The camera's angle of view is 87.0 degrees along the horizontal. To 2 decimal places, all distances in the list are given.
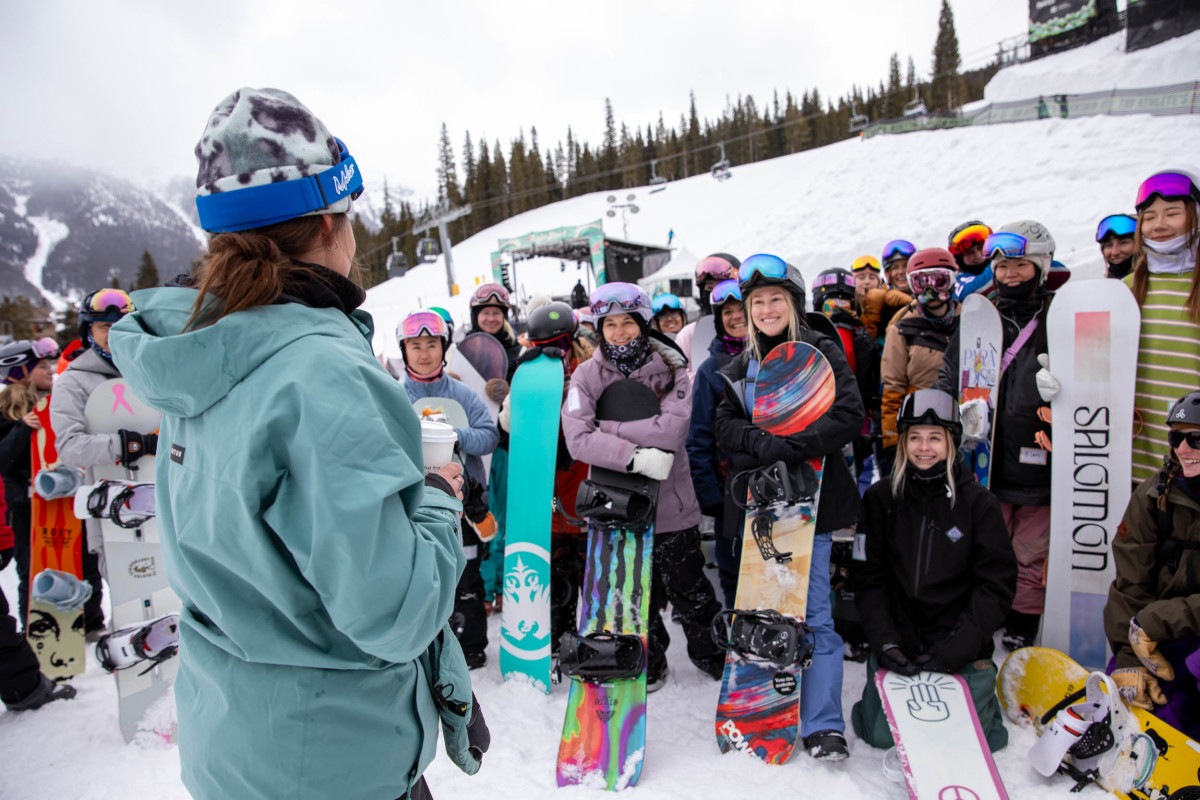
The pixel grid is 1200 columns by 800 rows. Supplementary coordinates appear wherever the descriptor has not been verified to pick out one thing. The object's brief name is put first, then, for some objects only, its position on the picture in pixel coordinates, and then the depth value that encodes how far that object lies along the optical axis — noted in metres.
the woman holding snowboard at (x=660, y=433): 3.05
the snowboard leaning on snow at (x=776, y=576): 2.59
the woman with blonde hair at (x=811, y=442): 2.63
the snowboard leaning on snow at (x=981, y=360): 3.36
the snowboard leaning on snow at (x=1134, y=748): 2.11
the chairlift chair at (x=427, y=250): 27.70
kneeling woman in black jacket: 2.56
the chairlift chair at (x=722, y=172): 46.69
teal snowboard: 3.28
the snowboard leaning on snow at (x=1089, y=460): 3.00
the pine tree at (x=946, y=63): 60.42
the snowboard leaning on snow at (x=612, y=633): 2.54
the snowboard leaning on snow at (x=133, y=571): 2.98
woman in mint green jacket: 0.85
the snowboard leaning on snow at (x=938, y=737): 2.22
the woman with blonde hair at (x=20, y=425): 3.75
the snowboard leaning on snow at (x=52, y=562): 3.48
